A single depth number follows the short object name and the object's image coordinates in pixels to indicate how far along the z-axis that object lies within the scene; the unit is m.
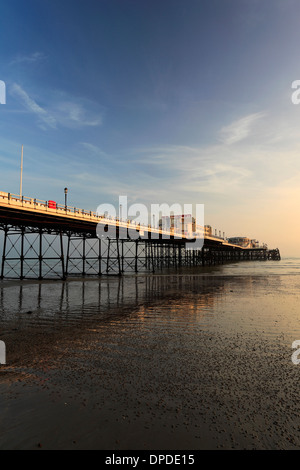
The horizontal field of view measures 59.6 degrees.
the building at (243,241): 163.62
